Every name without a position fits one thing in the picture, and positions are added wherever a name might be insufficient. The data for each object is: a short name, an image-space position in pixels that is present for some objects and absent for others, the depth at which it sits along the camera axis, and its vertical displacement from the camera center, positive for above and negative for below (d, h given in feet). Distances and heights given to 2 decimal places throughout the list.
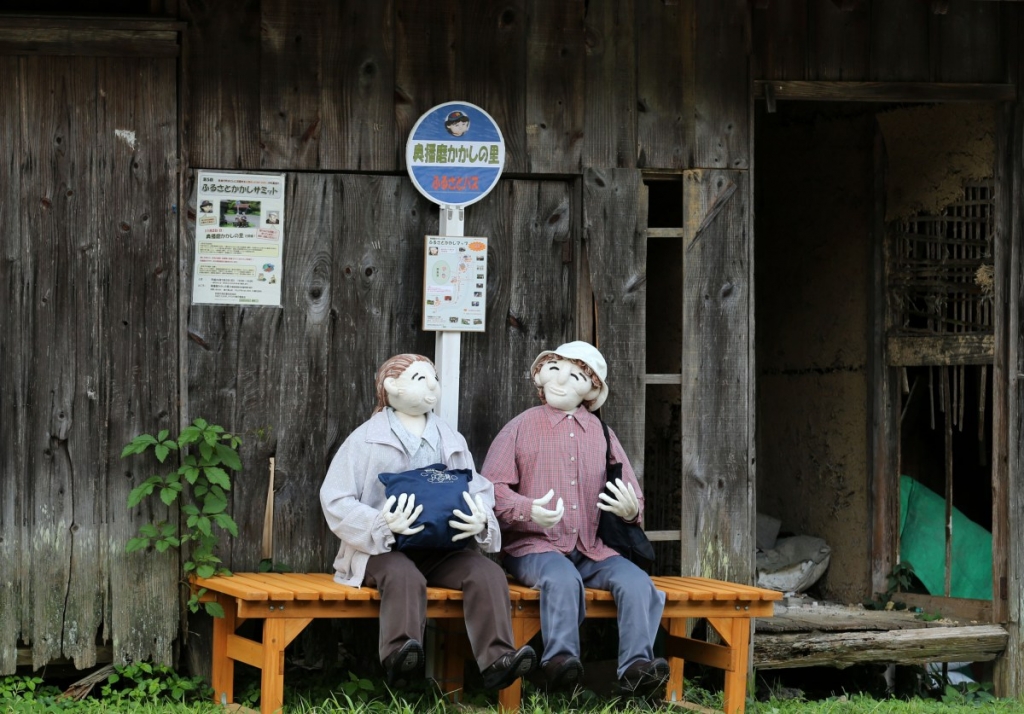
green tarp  49.55 -4.28
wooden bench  34.83 -4.11
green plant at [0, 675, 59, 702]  37.52 -5.39
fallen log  43.78 -5.45
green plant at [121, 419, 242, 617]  38.06 -2.50
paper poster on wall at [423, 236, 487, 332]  40.19 +0.61
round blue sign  40.19 +2.62
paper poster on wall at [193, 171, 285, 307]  39.52 +1.25
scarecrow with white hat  37.01 -2.40
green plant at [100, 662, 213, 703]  38.11 -5.39
